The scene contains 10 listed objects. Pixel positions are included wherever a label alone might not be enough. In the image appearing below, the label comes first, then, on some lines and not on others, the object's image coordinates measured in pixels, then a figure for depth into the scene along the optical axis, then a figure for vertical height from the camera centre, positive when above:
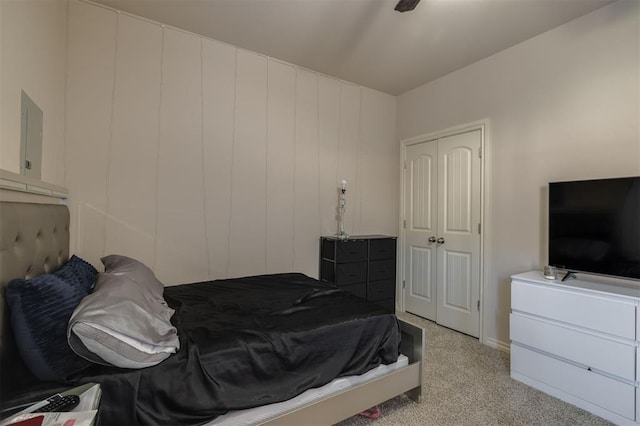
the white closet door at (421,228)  3.32 -0.13
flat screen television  1.82 -0.04
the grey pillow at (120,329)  1.02 -0.44
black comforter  1.08 -0.63
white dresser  1.66 -0.78
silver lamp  3.34 +0.13
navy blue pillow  0.98 -0.39
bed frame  1.03 -0.29
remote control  0.92 -0.61
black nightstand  2.98 -0.52
